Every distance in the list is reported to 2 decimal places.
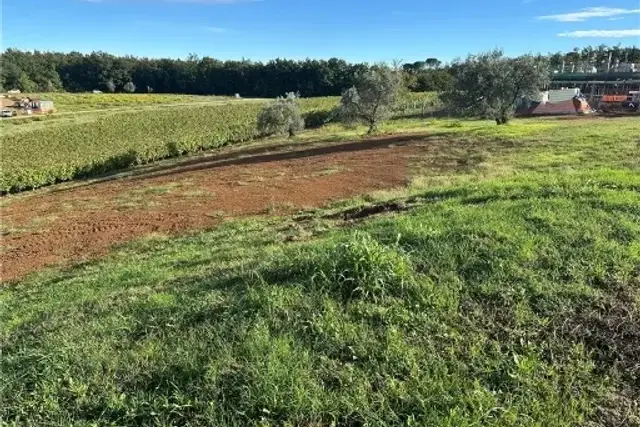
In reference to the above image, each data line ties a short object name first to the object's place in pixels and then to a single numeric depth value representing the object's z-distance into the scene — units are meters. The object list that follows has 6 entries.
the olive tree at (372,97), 32.44
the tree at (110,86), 105.00
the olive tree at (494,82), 28.14
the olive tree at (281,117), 37.88
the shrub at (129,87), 104.81
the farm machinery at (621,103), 45.43
